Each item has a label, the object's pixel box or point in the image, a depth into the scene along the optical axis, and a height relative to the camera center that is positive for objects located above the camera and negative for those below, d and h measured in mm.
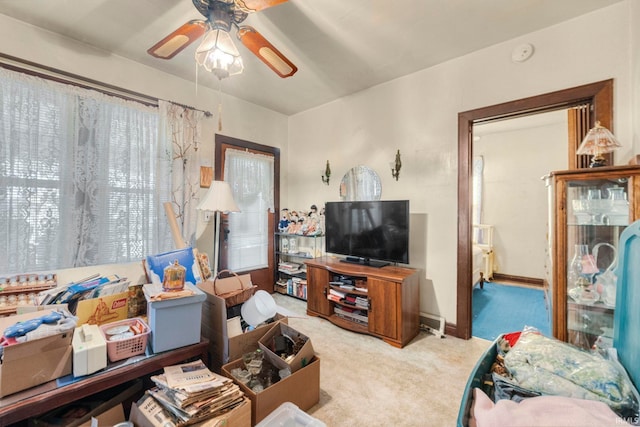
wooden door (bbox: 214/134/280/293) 3283 +20
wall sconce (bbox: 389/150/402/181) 2977 +531
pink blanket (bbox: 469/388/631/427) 606 -468
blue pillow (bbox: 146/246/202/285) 1947 -369
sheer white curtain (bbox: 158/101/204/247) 2793 +592
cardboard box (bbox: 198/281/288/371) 1656 -786
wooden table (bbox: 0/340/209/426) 1004 -723
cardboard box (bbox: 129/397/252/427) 1191 -933
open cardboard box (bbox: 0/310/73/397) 1035 -603
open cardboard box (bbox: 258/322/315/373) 1624 -858
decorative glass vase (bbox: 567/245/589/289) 1829 -357
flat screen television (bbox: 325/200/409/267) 2699 -176
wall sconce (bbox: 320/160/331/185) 3609 +533
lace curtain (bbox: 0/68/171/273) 2031 +315
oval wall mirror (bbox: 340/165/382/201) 3201 +368
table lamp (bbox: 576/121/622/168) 1724 +462
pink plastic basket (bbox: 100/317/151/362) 1270 -629
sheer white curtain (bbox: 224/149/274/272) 3441 +111
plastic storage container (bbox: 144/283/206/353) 1353 -556
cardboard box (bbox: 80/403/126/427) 1226 -948
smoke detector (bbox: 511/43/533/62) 2207 +1350
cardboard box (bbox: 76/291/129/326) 1450 -532
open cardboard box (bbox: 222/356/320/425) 1400 -1000
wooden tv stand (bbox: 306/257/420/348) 2443 -825
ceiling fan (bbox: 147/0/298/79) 1476 +1047
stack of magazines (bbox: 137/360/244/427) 1183 -852
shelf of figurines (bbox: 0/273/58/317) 1899 -549
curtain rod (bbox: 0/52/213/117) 2062 +1161
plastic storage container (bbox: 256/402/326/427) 1352 -1050
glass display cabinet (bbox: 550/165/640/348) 1768 -240
